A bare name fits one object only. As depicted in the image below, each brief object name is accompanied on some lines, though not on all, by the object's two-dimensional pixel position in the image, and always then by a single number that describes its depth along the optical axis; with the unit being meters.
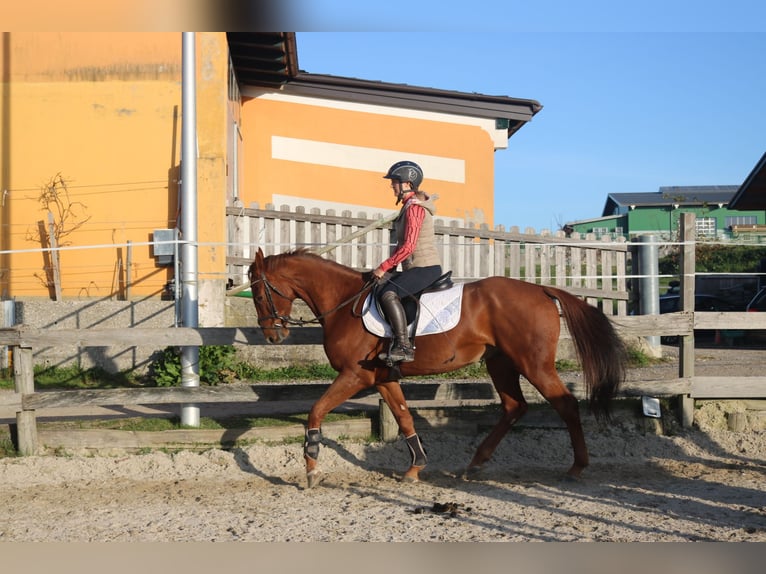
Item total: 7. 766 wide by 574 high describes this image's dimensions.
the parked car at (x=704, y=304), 21.39
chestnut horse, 7.42
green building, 51.09
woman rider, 7.32
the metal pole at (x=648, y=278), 11.52
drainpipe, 8.86
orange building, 13.56
